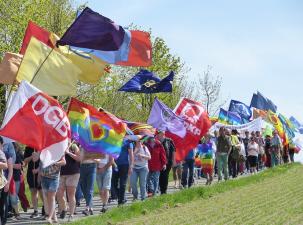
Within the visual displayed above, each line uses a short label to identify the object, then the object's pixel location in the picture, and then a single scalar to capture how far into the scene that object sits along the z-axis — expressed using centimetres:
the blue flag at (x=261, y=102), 4325
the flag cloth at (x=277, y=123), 3678
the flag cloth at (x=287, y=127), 3924
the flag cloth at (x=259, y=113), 3934
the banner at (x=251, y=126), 3290
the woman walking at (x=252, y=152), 3066
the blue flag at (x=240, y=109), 3832
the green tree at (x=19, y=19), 3253
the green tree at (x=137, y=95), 4497
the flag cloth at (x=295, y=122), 4889
